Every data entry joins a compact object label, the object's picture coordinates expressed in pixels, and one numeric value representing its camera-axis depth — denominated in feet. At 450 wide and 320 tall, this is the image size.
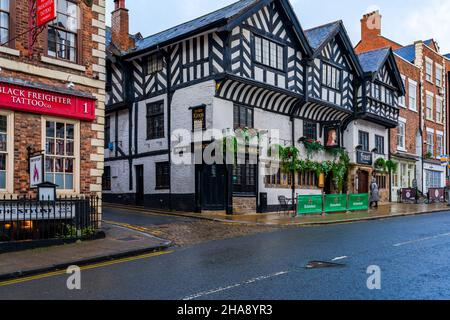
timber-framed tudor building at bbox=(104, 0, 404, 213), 72.33
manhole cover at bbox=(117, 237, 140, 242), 43.62
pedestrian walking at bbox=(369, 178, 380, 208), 92.22
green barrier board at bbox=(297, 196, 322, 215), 69.46
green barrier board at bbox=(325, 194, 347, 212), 73.87
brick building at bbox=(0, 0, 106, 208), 40.75
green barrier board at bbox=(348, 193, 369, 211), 79.13
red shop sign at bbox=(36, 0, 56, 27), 38.57
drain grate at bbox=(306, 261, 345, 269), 29.32
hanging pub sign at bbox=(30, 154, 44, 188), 39.63
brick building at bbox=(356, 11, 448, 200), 121.19
